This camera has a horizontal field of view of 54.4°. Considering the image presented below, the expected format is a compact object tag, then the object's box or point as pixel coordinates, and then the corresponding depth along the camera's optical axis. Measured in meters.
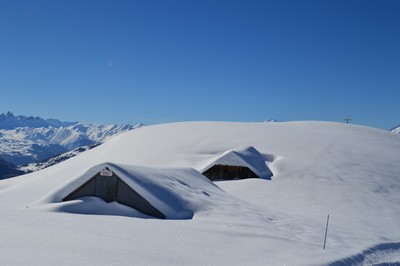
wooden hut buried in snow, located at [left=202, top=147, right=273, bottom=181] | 32.59
